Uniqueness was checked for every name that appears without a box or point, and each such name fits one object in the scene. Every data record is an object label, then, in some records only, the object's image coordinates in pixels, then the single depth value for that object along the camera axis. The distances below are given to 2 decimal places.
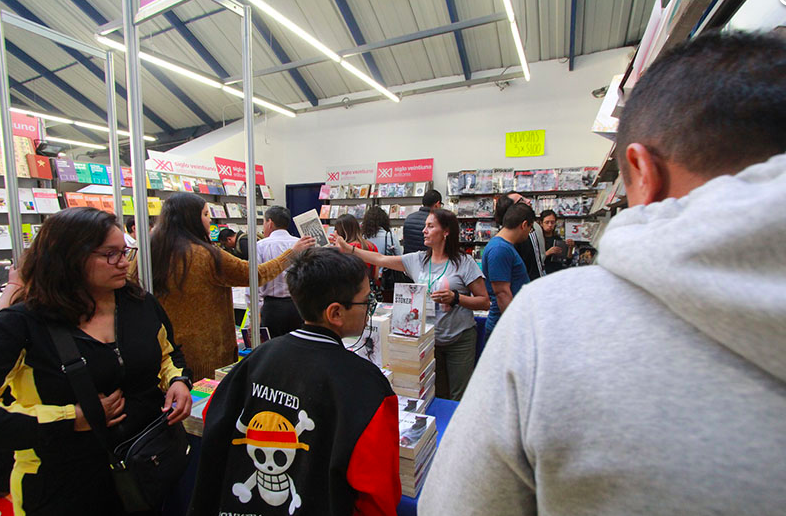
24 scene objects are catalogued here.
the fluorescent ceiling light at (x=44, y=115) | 6.82
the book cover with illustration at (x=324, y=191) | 8.62
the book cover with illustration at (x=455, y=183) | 7.18
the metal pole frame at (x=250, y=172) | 1.80
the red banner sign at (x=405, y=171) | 7.79
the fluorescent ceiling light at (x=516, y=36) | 4.23
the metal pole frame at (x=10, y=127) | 1.93
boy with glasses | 0.94
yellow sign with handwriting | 6.83
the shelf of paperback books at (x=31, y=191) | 4.07
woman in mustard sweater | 1.91
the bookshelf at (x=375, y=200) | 7.80
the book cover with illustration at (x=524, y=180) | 6.63
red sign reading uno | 4.15
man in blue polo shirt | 2.45
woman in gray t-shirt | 2.29
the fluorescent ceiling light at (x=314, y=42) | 4.08
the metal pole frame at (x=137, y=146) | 1.68
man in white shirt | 2.88
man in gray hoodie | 0.34
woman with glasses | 1.16
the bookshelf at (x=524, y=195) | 6.30
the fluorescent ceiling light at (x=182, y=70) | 4.33
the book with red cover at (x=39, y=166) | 4.14
